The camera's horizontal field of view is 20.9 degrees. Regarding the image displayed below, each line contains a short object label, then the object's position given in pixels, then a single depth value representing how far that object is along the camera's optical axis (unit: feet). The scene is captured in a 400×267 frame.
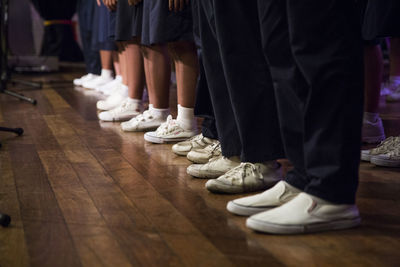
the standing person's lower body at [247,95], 10.31
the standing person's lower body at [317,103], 9.19
